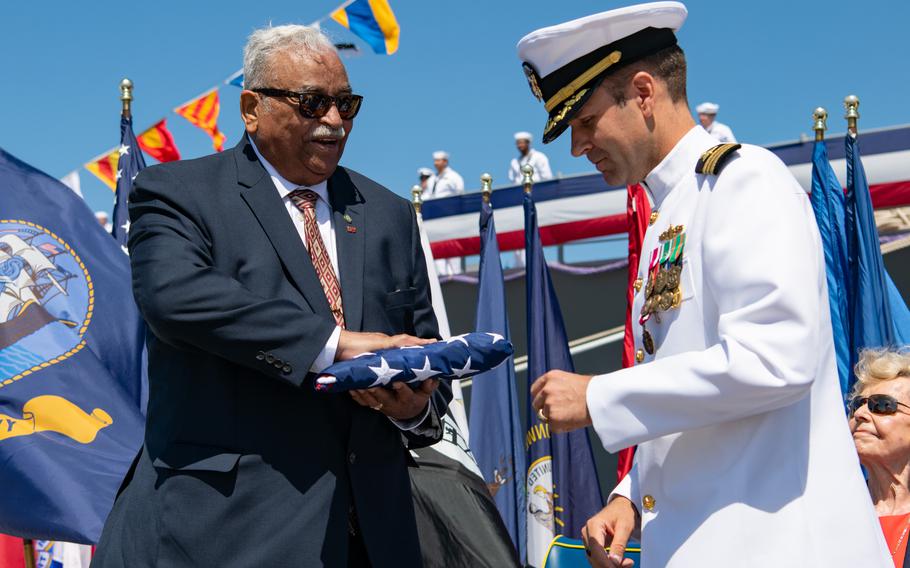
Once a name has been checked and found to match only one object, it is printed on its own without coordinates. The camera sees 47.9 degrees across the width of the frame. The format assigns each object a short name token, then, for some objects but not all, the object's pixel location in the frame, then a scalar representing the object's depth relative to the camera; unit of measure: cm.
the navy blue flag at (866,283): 491
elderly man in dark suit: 209
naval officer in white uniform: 170
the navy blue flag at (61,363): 388
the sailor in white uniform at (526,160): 1195
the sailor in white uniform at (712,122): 1041
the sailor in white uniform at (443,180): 1279
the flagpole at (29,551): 404
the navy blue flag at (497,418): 582
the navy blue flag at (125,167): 573
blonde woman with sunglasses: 334
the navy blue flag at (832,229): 511
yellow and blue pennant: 787
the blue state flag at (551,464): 563
